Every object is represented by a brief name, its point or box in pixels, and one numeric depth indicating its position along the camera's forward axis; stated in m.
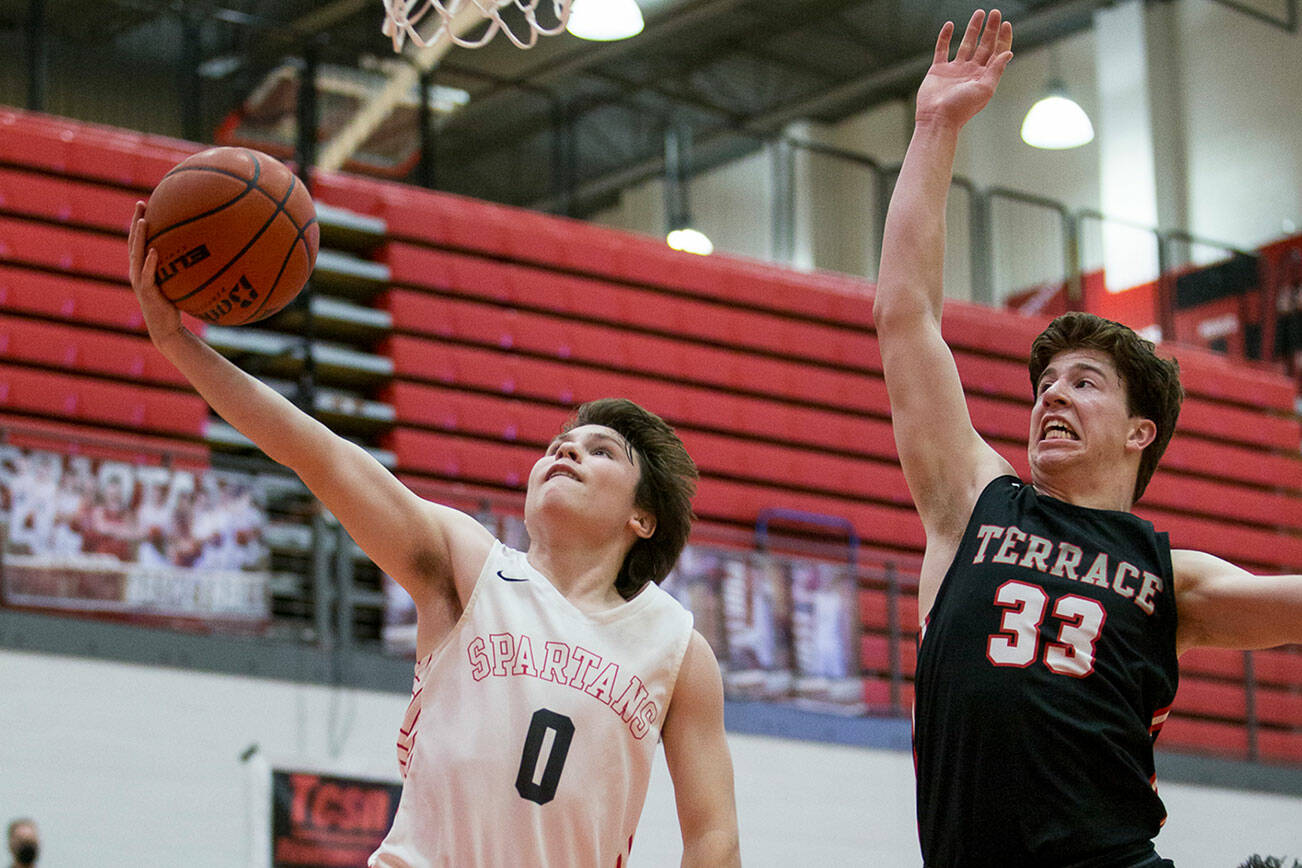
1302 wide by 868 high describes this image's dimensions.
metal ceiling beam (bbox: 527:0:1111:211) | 16.83
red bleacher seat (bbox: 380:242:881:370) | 11.95
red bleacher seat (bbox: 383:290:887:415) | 11.87
